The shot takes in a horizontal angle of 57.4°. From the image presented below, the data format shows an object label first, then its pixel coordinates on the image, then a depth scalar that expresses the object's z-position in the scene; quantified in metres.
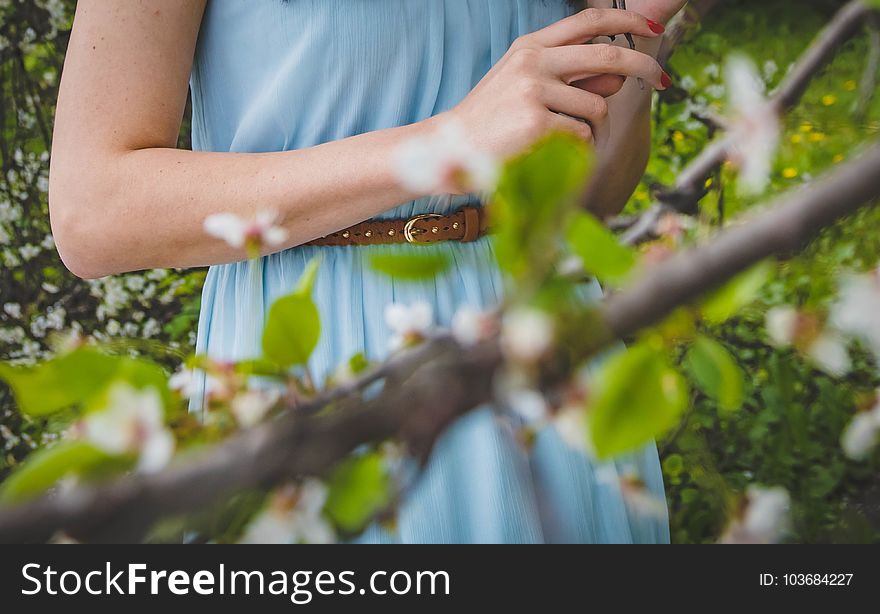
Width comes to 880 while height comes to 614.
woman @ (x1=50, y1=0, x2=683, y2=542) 0.65
